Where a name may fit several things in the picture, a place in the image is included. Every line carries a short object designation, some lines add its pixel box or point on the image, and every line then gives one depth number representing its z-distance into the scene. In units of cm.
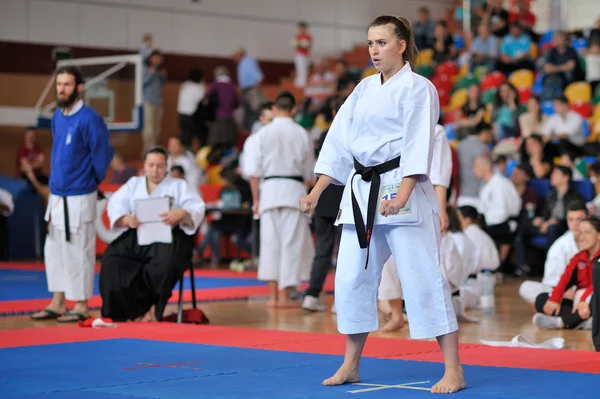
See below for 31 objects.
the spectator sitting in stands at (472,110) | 1340
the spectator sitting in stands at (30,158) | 1493
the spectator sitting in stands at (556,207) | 1073
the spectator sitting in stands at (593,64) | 1384
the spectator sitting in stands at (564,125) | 1248
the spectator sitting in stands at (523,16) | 1645
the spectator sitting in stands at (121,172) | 1465
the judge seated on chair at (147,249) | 671
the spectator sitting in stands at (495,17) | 1639
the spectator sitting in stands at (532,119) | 1295
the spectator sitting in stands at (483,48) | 1585
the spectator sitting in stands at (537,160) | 1175
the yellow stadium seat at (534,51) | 1573
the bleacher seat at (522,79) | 1501
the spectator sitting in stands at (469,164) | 1185
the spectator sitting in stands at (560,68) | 1400
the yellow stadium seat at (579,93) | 1380
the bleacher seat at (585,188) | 1104
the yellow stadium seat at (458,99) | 1540
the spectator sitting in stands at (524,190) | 1155
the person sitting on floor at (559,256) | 721
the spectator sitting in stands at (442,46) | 1692
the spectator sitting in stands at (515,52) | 1536
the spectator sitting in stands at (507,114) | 1336
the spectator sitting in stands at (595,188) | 998
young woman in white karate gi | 396
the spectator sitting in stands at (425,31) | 1777
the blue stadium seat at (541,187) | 1174
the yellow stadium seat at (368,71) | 1762
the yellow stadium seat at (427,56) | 1723
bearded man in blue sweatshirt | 696
